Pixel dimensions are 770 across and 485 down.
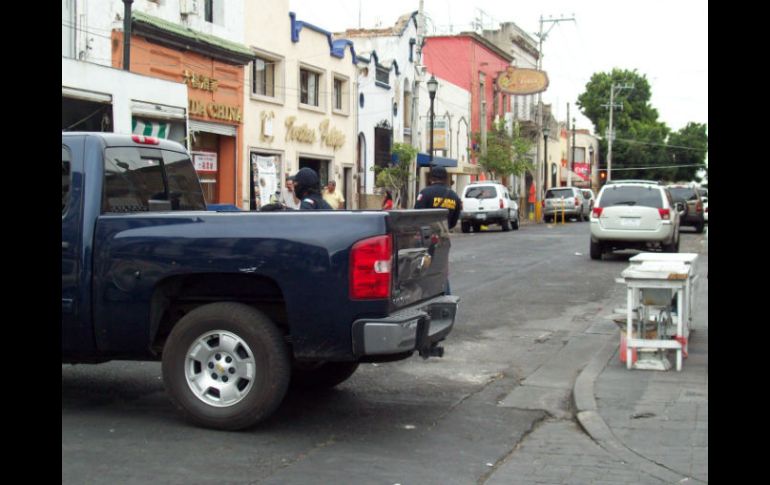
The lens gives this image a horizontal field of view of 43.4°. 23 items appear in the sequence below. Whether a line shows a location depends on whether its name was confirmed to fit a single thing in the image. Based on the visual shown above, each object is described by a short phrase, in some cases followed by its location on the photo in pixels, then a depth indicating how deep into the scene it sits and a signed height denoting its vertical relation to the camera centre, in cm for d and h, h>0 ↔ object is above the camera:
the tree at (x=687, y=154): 9081 +564
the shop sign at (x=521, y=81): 4888 +669
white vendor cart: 820 -86
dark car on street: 3027 +33
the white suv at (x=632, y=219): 1980 -12
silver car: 4438 +44
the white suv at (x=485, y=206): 3350 +20
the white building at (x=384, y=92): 3559 +465
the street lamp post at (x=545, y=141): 5647 +417
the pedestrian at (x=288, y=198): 2381 +31
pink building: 4978 +776
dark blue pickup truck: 598 -52
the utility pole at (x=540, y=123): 5676 +533
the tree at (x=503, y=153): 4850 +302
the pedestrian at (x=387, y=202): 3036 +29
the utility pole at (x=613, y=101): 7546 +993
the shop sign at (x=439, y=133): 4100 +334
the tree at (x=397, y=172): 3553 +145
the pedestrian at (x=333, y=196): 2217 +34
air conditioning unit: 2372 +501
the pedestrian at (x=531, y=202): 5245 +57
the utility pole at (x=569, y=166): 7350 +373
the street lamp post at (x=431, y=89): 3412 +434
